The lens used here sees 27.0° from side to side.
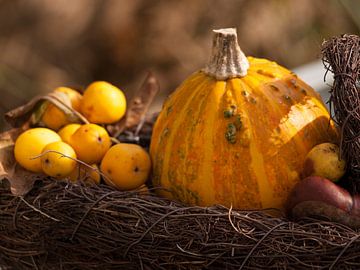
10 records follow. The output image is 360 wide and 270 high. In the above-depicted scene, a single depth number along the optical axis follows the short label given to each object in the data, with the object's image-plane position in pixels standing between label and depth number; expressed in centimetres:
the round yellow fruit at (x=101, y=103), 256
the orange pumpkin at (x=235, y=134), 217
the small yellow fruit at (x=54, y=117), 256
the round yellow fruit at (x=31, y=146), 235
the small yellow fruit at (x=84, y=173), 232
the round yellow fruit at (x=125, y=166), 229
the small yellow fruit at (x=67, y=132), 243
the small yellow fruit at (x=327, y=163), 209
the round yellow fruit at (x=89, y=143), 236
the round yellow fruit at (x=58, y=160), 224
